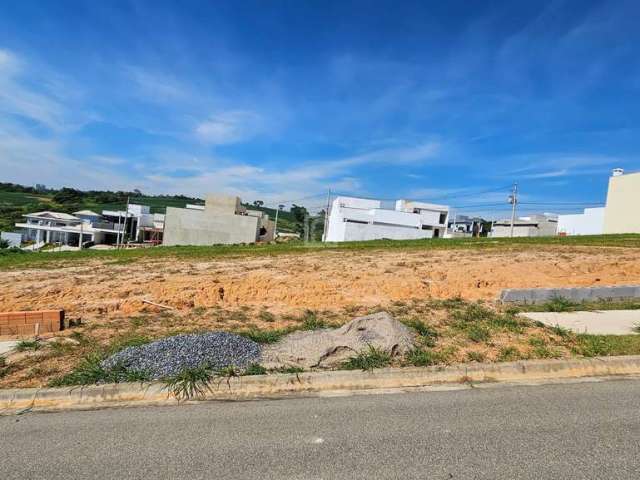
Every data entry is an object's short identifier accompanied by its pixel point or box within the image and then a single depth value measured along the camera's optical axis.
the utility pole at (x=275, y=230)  61.96
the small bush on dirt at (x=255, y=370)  4.49
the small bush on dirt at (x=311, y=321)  6.29
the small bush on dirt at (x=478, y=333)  5.45
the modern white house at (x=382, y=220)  47.59
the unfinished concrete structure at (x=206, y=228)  45.28
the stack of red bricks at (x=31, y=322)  6.23
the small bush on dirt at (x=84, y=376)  4.34
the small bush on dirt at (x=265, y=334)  5.61
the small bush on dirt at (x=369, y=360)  4.64
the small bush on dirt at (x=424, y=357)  4.70
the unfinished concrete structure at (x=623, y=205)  34.69
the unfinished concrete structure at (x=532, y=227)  61.22
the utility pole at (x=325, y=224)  48.38
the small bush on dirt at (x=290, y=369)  4.55
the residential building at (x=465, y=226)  67.84
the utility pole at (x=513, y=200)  48.09
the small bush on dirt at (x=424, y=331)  5.37
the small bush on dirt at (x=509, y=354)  4.82
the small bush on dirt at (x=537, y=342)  5.23
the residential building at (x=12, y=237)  57.49
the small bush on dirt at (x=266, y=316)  6.86
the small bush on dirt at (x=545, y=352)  4.87
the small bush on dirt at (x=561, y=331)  5.56
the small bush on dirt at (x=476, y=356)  4.81
